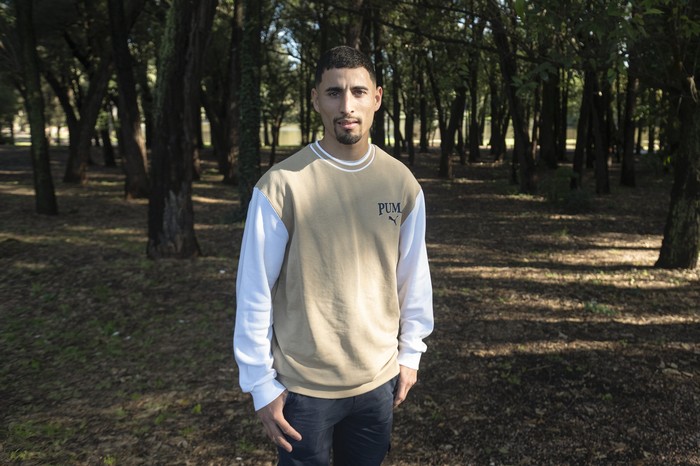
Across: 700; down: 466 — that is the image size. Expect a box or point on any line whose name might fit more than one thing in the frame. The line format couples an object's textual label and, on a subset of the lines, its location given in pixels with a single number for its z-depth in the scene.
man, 1.99
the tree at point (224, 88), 16.78
